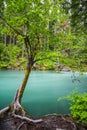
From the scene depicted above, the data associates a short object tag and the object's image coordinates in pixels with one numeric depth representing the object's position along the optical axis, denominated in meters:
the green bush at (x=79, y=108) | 3.30
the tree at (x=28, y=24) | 3.42
